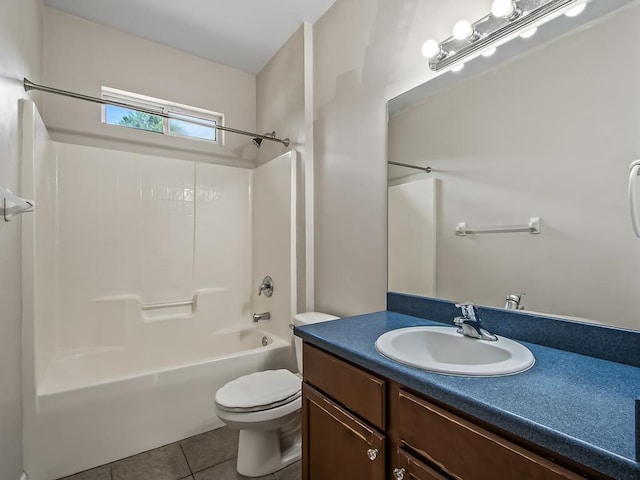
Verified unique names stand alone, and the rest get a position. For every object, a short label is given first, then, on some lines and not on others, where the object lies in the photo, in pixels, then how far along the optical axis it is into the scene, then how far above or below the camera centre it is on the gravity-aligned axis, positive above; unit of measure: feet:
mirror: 3.07 +0.77
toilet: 5.08 -2.89
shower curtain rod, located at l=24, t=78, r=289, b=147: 5.56 +2.89
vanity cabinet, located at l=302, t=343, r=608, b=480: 2.06 -1.67
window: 8.24 +3.41
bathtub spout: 8.38 -2.06
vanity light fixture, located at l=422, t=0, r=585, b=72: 3.43 +2.55
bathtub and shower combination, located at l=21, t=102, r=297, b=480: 5.44 -1.33
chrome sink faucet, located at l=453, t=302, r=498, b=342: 3.58 -0.98
